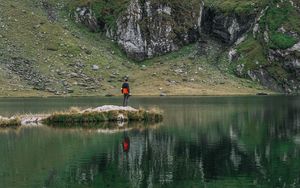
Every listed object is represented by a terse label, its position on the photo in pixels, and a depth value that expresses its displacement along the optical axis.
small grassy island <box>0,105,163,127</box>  71.24
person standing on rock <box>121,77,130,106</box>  78.38
